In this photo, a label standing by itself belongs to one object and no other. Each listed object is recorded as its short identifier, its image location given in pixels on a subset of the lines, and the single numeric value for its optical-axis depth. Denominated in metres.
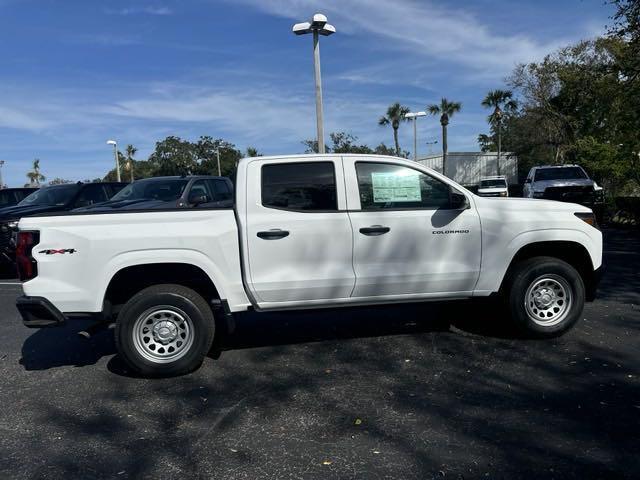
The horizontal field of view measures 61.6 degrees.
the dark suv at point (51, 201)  10.45
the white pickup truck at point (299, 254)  4.59
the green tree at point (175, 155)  65.19
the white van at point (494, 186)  25.63
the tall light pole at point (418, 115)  26.46
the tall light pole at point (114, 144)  33.62
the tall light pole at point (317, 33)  15.04
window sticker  5.11
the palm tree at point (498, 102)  42.78
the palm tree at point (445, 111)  43.72
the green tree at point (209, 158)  65.56
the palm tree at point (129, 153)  73.69
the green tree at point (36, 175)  75.39
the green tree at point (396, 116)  48.88
